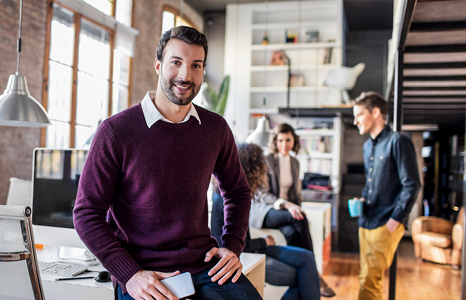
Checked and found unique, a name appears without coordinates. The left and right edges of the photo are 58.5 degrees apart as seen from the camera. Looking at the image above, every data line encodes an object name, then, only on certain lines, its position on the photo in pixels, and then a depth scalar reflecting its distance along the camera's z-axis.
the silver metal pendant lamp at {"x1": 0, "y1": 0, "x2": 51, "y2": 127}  2.57
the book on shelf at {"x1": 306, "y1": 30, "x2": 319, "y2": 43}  8.16
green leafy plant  7.81
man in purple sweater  1.25
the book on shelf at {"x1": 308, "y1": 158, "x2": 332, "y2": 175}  7.41
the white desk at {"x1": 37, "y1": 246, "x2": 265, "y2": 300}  1.59
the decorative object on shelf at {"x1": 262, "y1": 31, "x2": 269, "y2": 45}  8.19
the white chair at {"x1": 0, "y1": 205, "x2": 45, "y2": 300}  1.16
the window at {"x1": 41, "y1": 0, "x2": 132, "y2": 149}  5.10
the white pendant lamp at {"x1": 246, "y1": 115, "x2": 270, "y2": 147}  5.01
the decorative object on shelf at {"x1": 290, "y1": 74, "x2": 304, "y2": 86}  8.16
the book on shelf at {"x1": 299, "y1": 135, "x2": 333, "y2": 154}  7.37
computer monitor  2.12
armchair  5.78
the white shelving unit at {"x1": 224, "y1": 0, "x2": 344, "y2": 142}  8.12
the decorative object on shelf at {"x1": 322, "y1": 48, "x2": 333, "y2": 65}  7.90
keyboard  1.78
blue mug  2.97
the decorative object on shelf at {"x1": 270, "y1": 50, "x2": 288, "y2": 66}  8.19
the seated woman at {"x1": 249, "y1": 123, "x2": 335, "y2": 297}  3.16
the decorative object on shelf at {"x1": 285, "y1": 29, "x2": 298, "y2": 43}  8.26
